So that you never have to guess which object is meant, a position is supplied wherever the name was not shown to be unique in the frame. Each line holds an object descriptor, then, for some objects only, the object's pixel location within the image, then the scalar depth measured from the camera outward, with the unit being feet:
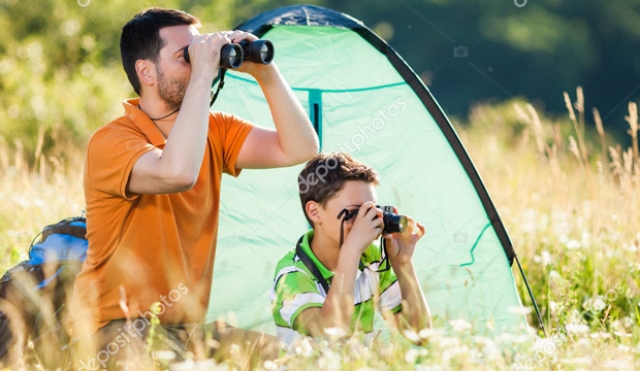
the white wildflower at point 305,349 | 29.83
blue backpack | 31.22
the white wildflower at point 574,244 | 33.56
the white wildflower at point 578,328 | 30.70
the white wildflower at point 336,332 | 29.84
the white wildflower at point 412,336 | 30.05
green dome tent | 32.64
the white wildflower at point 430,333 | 30.08
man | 30.64
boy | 30.88
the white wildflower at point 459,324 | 30.06
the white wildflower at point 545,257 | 33.46
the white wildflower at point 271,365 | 29.90
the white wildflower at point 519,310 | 30.09
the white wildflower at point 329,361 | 29.62
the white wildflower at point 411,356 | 29.73
